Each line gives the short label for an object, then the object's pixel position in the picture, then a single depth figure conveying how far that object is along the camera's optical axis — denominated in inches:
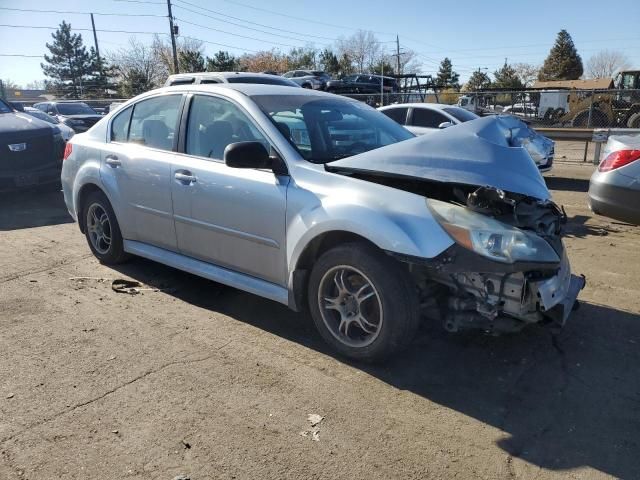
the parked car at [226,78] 422.9
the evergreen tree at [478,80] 2724.4
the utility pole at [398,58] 2625.5
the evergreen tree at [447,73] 3104.3
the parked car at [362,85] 1054.4
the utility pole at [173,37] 1529.3
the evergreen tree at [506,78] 2586.1
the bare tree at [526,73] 2969.0
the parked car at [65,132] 371.0
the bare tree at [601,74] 3169.3
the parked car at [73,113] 704.8
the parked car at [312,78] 1030.0
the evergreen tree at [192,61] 1691.7
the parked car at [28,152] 332.5
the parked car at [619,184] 185.5
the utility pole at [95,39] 2187.5
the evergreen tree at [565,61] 2620.6
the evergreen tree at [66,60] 2471.7
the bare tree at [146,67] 2272.6
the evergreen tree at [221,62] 1760.6
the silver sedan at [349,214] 122.3
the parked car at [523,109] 927.2
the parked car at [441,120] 402.9
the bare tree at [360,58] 3225.9
